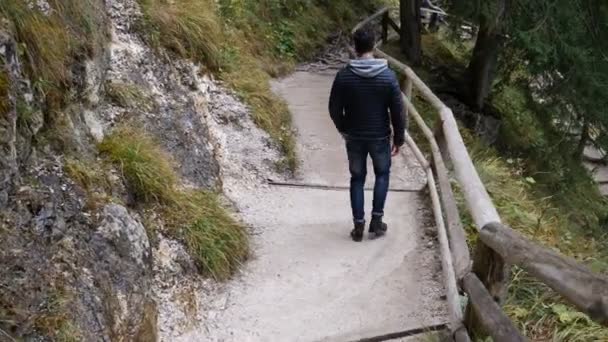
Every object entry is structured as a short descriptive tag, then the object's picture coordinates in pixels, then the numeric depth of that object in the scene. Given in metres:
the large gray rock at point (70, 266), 3.28
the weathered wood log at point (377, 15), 14.74
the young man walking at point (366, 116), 5.14
